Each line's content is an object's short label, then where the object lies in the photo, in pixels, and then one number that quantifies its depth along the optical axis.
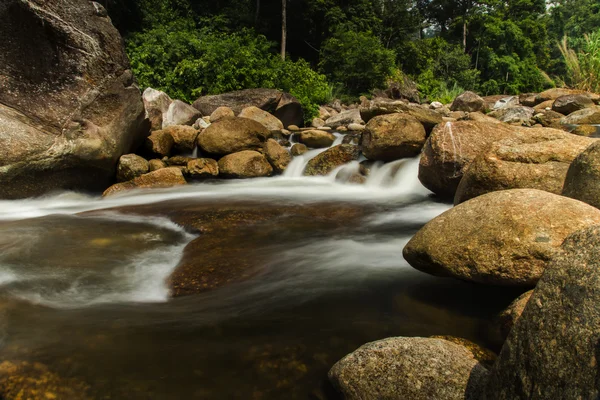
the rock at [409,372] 2.17
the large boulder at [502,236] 3.03
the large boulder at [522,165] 4.65
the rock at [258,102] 15.16
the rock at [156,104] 13.13
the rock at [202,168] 9.95
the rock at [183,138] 10.80
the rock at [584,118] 13.16
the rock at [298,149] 11.55
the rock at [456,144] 6.20
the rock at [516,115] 14.51
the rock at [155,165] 9.95
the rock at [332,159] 10.24
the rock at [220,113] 14.02
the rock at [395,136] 8.80
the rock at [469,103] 20.77
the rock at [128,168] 9.12
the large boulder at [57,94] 7.54
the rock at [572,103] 15.68
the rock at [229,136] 10.30
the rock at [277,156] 10.68
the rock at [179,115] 13.69
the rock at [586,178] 3.67
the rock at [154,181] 8.83
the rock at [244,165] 9.99
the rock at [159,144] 10.38
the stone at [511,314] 2.87
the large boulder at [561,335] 1.51
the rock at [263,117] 13.63
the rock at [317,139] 12.26
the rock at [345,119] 15.36
